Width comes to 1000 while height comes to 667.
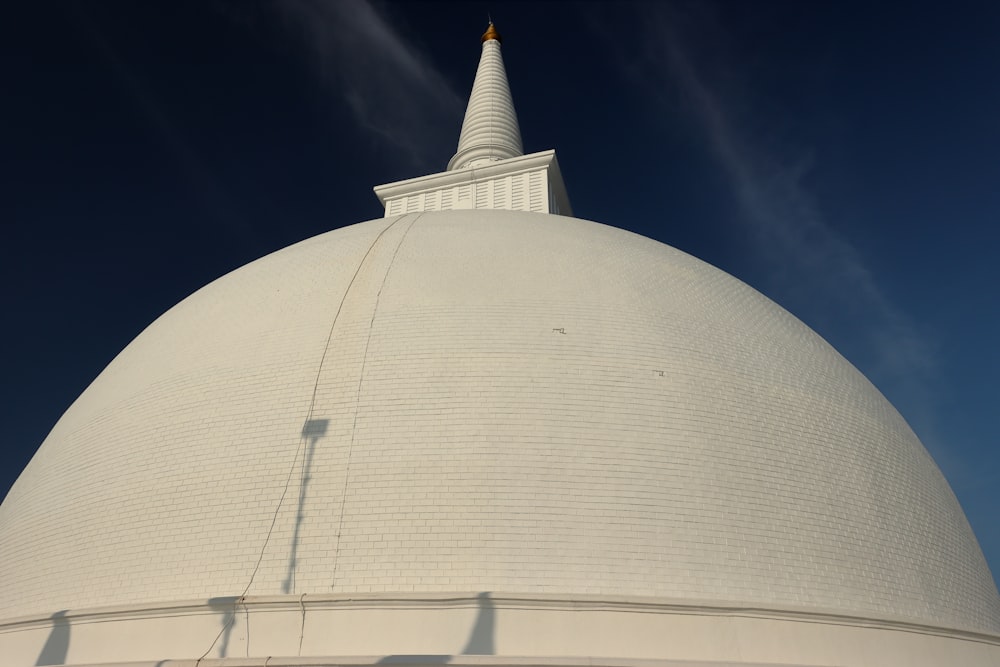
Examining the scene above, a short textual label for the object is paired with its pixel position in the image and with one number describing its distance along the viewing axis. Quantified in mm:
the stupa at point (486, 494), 7773
